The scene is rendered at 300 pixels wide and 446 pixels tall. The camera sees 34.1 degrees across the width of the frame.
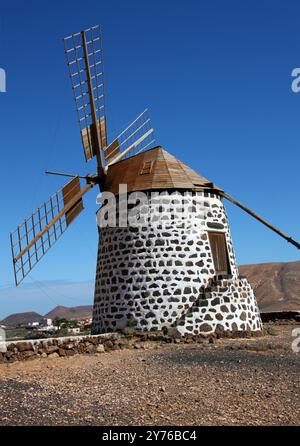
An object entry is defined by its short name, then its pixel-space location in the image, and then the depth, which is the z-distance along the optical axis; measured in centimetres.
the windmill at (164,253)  1513
